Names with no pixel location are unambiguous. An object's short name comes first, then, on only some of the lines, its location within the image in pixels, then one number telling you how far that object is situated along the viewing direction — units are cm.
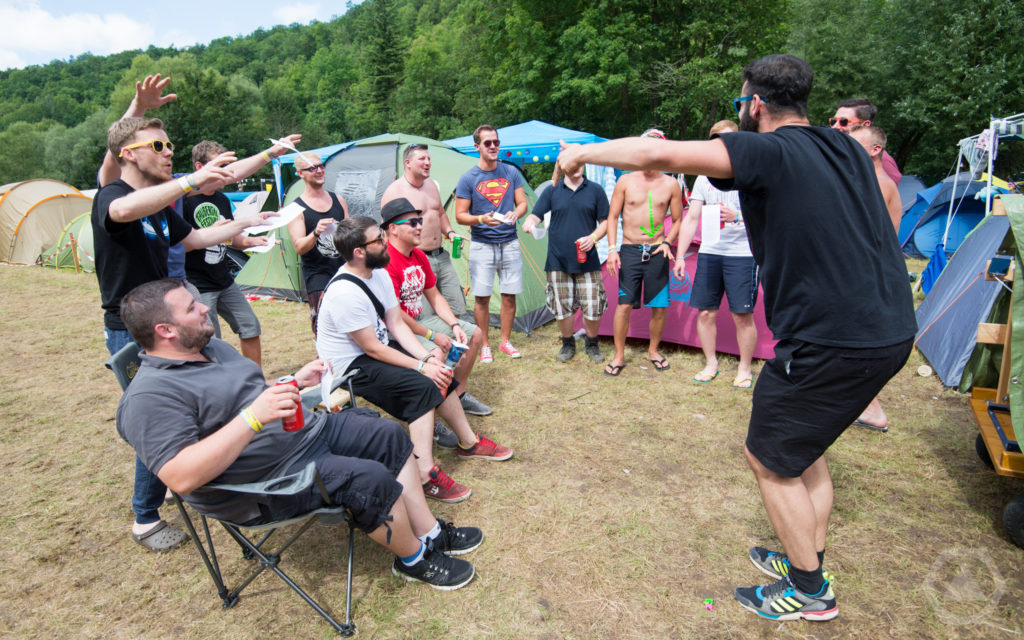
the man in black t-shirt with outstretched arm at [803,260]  176
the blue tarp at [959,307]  427
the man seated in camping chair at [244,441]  181
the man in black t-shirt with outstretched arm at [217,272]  371
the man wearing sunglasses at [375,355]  289
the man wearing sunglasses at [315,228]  426
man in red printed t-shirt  347
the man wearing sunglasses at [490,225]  495
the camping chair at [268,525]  192
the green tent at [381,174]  670
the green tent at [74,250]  1145
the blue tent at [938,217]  915
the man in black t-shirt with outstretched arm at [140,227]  242
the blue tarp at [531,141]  1273
